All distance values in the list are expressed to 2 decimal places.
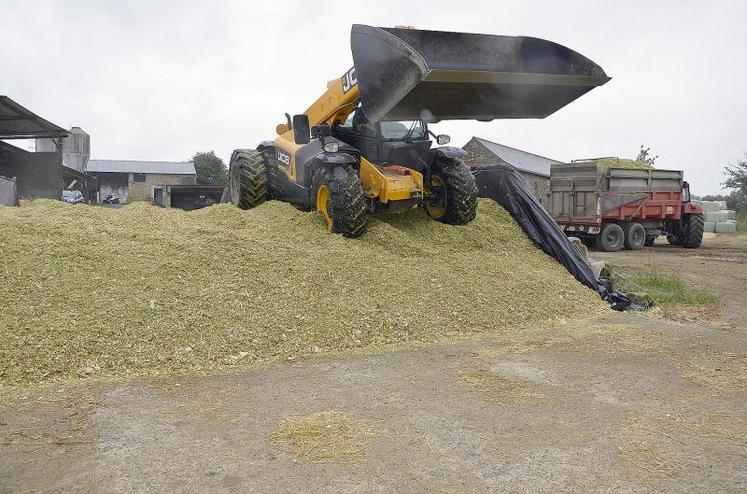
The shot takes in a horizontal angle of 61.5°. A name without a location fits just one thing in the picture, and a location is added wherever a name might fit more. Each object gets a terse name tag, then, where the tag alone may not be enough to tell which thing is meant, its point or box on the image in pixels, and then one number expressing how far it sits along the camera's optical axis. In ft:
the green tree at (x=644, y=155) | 118.11
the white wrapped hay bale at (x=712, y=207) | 82.48
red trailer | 49.32
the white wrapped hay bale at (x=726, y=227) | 78.74
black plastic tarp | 24.74
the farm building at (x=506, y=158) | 87.34
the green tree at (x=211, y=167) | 153.89
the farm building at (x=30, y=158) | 62.71
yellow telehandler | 19.36
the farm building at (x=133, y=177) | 133.90
